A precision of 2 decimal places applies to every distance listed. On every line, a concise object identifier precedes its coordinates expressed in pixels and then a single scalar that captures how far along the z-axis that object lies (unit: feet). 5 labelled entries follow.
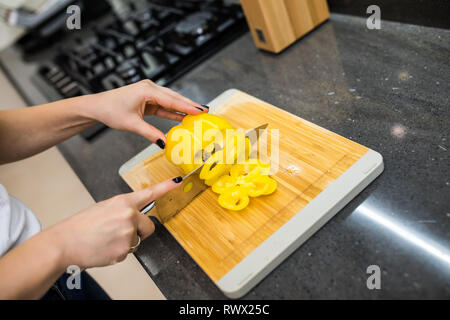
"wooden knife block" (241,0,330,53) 4.10
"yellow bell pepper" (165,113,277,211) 2.80
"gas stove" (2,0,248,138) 5.01
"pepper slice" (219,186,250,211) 2.76
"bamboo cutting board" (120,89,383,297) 2.45
